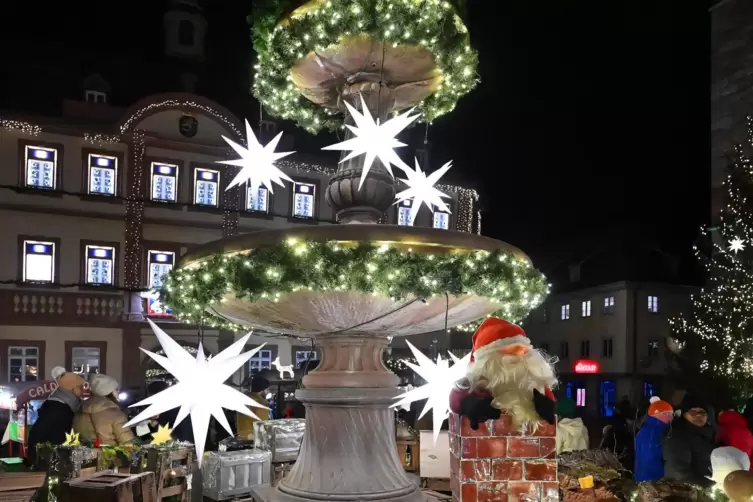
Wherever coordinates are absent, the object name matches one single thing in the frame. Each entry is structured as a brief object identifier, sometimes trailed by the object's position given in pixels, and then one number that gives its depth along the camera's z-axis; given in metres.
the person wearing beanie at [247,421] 9.22
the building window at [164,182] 20.59
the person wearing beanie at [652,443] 6.21
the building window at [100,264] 19.72
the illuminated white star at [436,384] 3.48
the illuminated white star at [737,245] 17.61
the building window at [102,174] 19.80
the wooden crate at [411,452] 7.18
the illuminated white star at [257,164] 4.36
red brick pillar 3.58
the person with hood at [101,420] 7.50
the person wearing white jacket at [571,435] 7.88
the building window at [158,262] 20.42
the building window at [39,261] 18.98
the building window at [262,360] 21.72
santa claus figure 3.51
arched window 24.36
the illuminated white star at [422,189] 4.52
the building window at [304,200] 21.94
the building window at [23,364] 18.44
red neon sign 30.11
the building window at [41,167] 18.97
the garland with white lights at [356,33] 3.95
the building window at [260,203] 21.36
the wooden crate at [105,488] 4.60
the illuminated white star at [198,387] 3.20
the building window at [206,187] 21.05
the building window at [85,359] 19.38
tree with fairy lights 17.34
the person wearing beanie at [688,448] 6.39
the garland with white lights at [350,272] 3.12
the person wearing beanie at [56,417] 7.15
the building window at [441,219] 23.41
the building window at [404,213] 22.32
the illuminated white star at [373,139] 3.63
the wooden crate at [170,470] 5.71
